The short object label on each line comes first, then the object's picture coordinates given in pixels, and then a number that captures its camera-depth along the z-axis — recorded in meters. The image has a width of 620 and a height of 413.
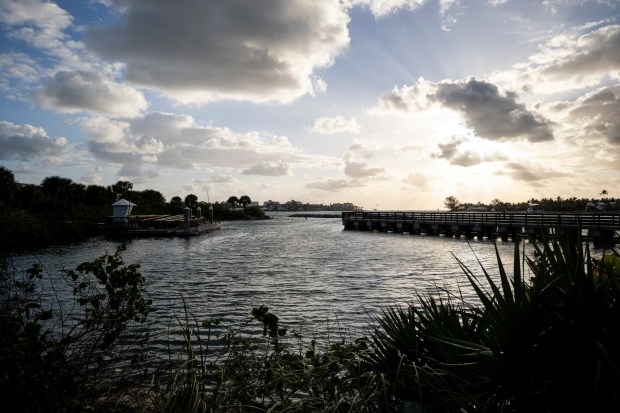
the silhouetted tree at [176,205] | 108.64
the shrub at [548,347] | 2.66
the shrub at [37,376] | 4.05
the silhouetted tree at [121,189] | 95.18
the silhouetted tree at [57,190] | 74.56
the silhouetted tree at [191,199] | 135.75
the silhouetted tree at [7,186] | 57.08
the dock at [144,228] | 54.53
